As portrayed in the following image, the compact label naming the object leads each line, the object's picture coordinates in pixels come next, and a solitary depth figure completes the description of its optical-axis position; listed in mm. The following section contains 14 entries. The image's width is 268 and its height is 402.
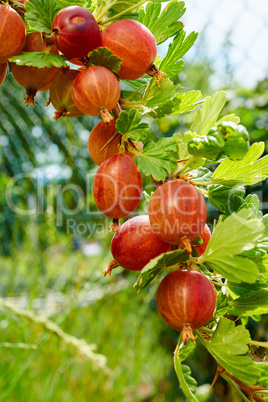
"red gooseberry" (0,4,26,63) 253
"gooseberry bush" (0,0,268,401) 236
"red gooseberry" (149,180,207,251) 236
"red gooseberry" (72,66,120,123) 249
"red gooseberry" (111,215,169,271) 260
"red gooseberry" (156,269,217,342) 236
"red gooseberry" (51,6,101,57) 243
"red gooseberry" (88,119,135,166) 293
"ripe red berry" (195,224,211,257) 285
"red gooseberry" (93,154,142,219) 260
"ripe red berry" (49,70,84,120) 291
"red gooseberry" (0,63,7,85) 301
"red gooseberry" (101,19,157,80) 259
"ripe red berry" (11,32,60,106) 282
